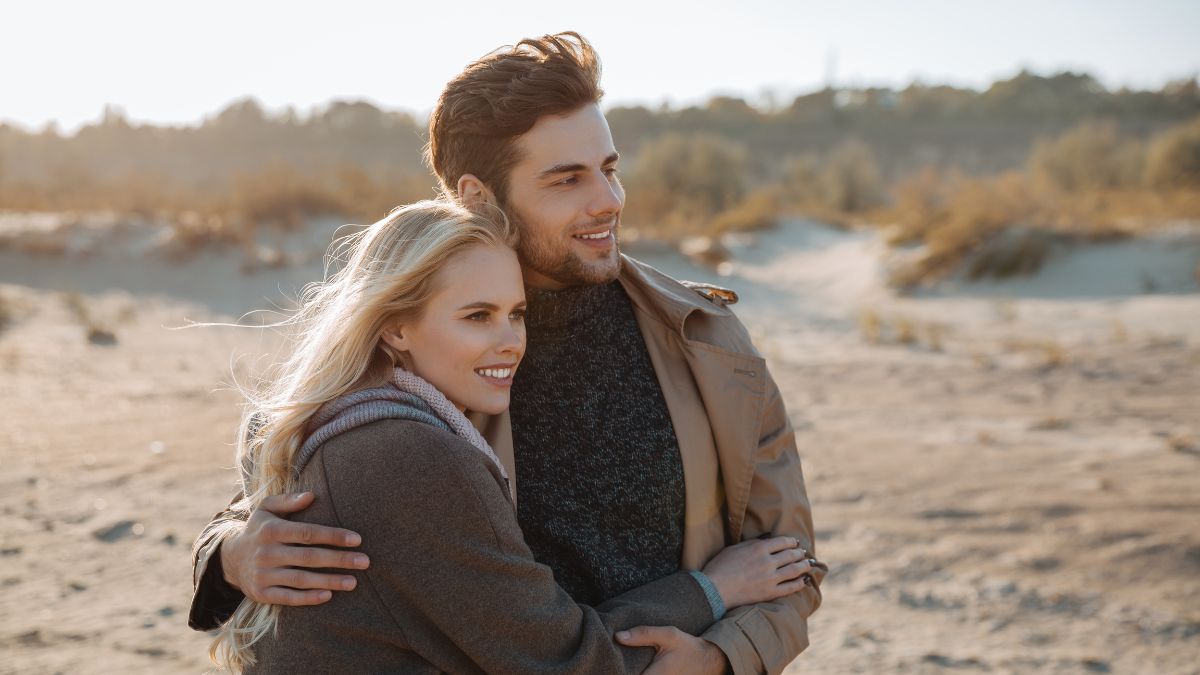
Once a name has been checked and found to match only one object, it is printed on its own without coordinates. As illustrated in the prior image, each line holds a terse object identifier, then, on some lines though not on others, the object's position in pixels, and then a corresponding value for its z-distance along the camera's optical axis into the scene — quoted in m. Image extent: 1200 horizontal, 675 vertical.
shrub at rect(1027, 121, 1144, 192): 23.62
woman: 1.77
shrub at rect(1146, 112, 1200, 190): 21.65
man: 2.32
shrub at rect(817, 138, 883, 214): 24.94
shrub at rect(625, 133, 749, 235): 22.98
